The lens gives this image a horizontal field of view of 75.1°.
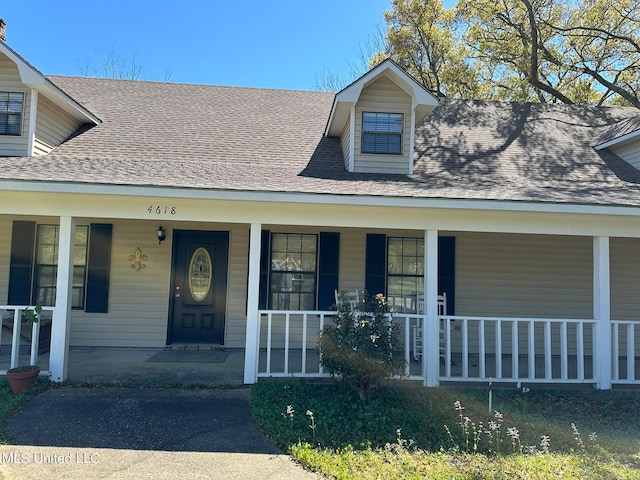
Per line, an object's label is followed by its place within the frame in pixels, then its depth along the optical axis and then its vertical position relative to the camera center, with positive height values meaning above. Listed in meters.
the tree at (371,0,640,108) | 13.64 +8.38
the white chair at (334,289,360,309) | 7.02 -0.36
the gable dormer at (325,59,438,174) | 7.09 +2.80
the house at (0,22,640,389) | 5.69 +0.66
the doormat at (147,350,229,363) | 6.61 -1.41
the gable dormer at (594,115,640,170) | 7.82 +2.71
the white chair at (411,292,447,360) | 6.68 -0.88
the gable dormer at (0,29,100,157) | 6.51 +2.58
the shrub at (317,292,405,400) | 4.64 -0.82
